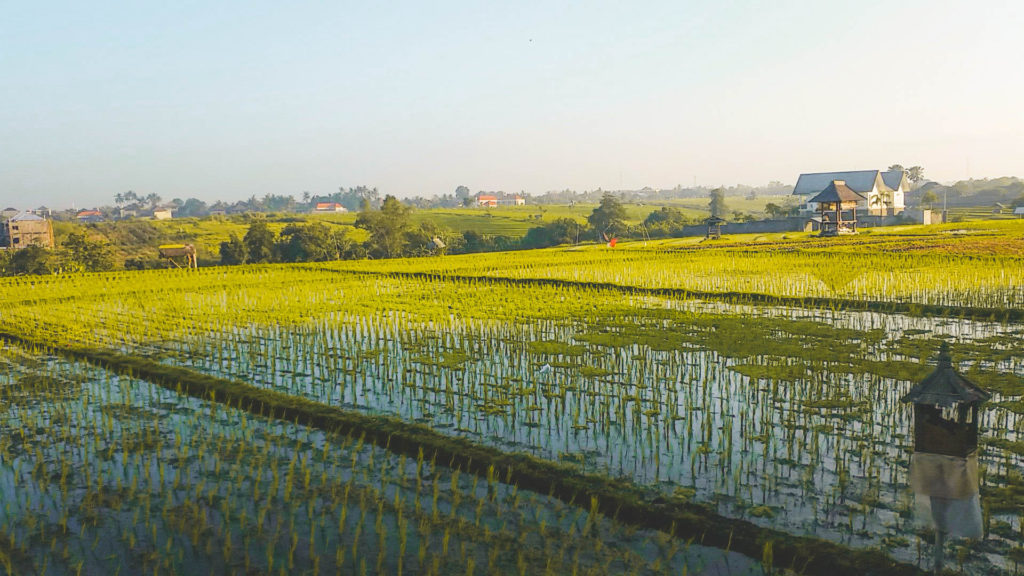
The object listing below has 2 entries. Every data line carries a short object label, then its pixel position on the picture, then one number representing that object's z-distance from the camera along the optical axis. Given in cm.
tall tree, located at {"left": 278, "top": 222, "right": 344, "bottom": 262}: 3047
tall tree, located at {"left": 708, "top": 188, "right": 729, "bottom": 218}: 7794
